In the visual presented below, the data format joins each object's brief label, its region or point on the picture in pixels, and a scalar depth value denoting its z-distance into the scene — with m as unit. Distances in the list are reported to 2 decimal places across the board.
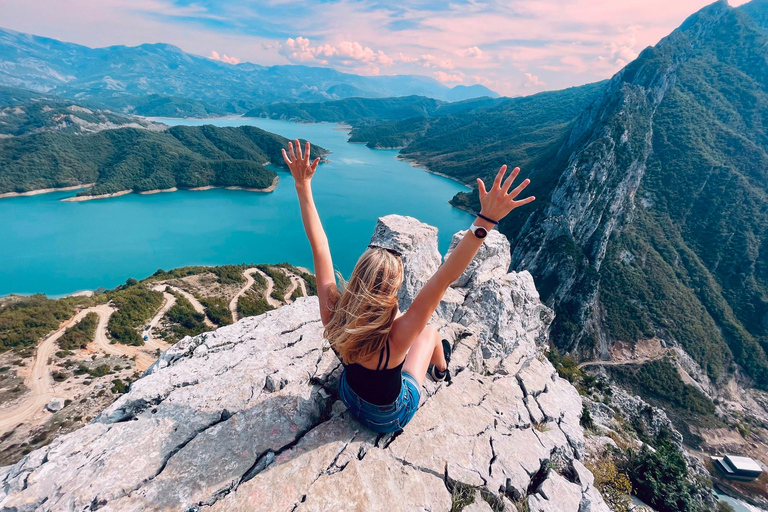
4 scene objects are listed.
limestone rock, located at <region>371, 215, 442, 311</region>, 9.62
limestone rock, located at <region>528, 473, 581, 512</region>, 4.25
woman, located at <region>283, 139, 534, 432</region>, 2.54
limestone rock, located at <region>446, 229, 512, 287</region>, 11.14
